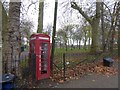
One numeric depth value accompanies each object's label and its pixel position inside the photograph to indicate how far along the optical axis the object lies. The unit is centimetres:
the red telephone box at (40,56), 352
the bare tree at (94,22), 862
